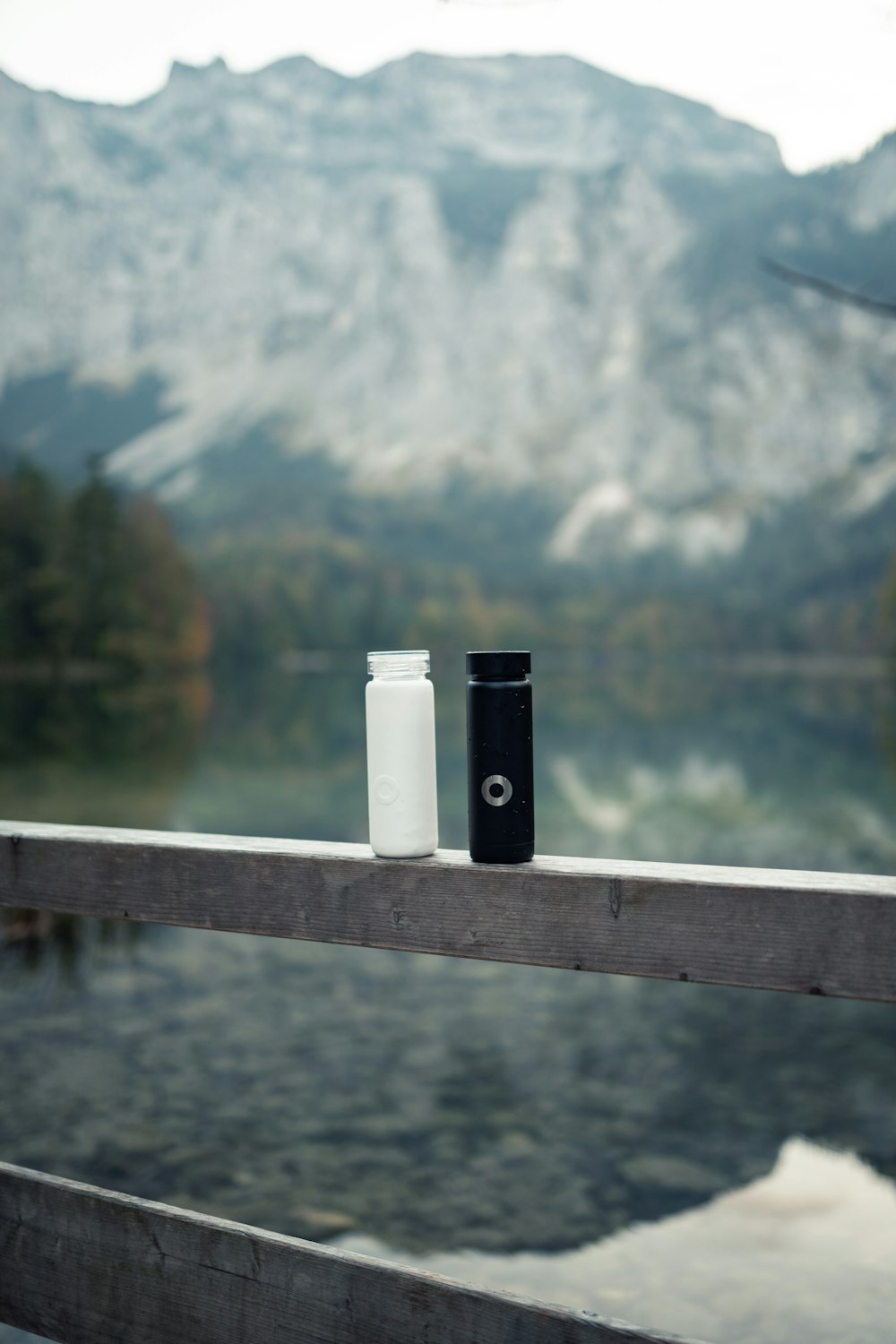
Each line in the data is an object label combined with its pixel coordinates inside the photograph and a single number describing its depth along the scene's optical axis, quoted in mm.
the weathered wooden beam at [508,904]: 1447
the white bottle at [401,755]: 1740
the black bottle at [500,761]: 1691
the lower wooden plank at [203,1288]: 1582
